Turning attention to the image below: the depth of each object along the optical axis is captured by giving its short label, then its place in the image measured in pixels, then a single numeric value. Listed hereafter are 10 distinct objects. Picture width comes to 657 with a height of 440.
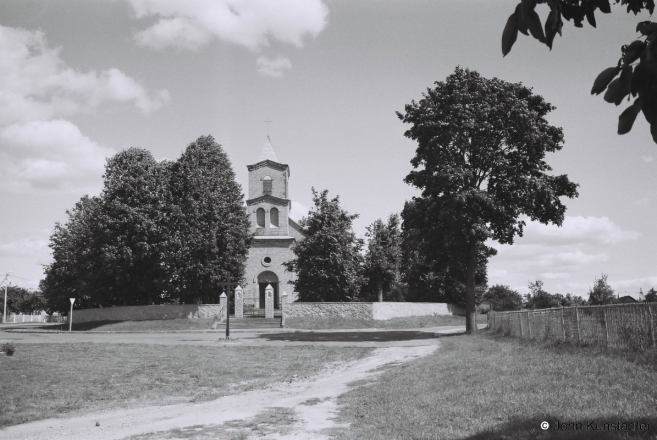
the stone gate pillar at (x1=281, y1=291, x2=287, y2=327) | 38.04
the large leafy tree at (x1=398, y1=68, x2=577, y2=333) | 25.70
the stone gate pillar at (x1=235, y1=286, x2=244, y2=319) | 40.94
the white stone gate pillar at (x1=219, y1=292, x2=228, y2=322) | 38.58
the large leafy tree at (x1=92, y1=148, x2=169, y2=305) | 38.94
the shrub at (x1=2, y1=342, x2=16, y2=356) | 14.69
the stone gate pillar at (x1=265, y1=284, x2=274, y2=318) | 40.59
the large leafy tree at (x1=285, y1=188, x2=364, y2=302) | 44.28
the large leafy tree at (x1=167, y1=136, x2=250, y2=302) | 39.97
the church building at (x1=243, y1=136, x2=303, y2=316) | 51.75
